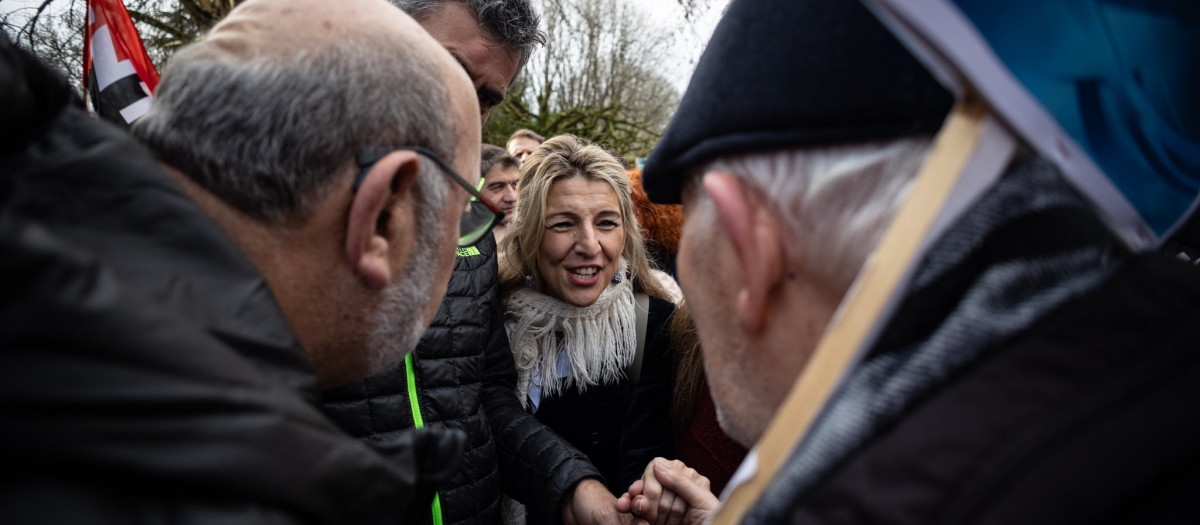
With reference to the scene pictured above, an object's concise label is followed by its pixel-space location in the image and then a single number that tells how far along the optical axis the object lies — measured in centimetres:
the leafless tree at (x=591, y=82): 1659
